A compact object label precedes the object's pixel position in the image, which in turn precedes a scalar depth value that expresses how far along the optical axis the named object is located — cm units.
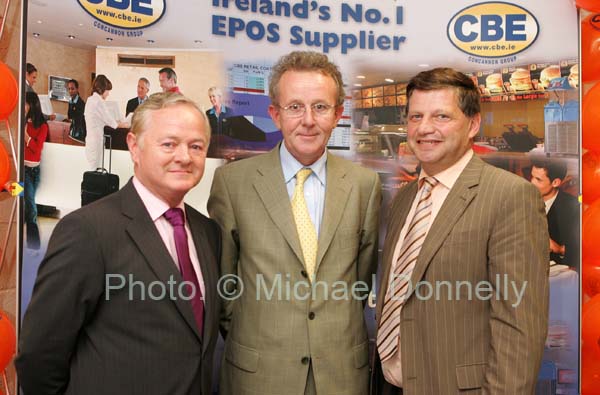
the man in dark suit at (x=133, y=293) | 156
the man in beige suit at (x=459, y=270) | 181
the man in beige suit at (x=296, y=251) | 209
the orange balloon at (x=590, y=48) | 308
